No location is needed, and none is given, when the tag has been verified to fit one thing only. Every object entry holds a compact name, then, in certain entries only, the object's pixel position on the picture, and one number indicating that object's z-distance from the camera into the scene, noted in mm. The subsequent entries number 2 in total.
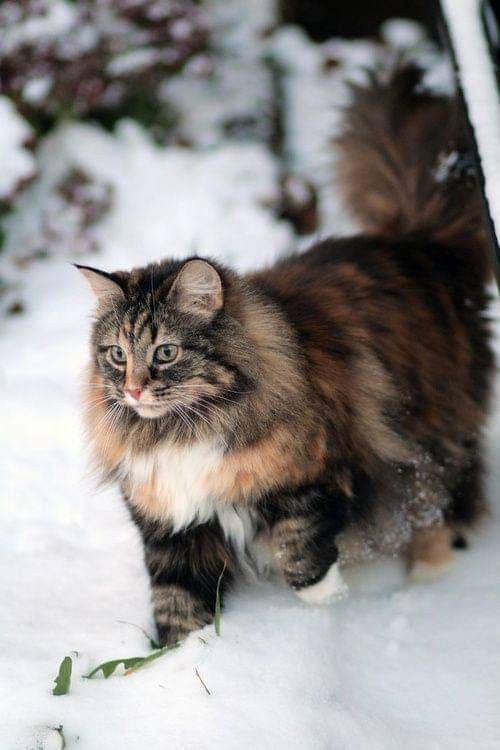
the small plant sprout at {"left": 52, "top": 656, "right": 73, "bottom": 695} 1993
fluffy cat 2026
